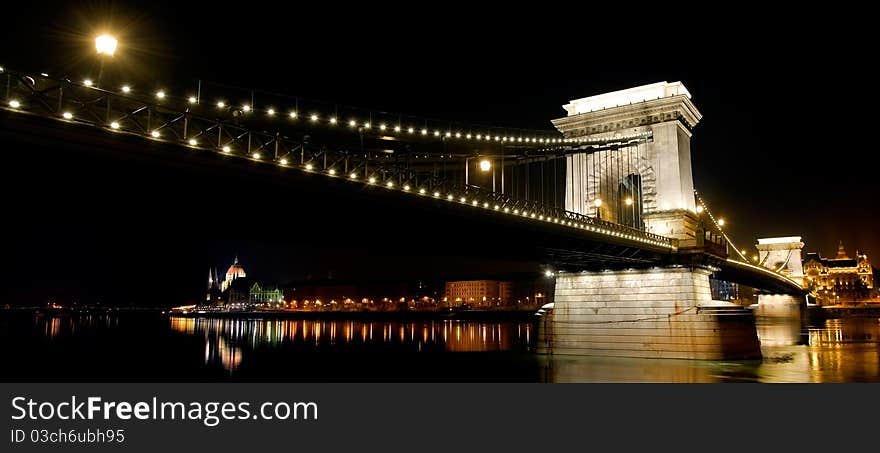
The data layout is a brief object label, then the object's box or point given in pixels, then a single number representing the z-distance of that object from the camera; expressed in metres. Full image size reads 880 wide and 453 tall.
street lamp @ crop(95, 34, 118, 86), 11.80
